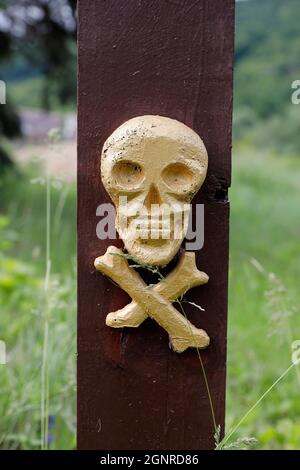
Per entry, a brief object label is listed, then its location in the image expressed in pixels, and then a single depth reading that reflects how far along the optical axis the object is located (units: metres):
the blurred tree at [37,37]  4.14
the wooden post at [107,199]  1.02
